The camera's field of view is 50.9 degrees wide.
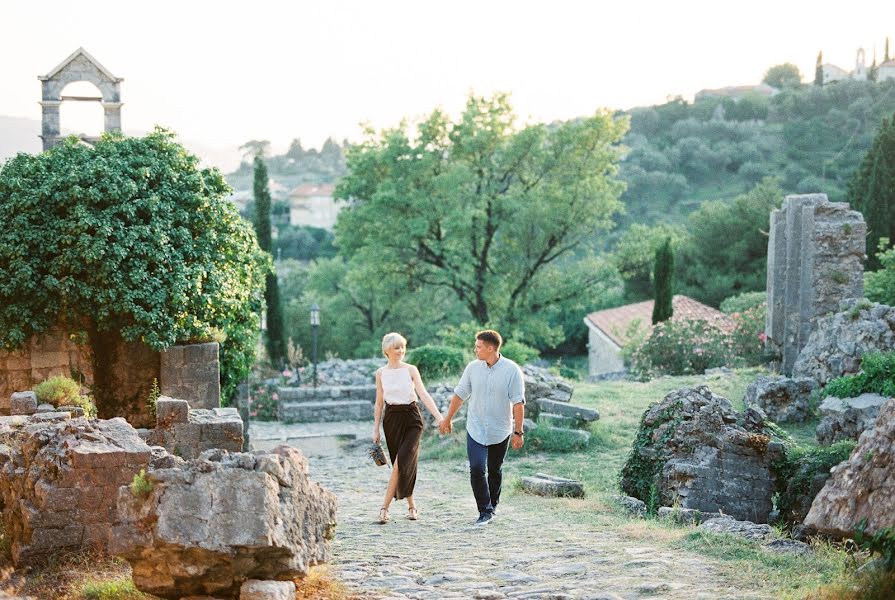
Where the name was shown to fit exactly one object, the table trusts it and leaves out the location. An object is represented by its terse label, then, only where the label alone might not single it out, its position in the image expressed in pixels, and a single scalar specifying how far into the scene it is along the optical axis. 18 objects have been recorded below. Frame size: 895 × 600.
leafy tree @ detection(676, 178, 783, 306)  38.28
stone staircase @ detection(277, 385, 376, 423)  20.22
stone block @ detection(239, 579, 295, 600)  5.05
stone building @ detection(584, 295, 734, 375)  29.70
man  8.26
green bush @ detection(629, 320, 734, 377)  21.17
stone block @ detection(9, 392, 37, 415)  9.91
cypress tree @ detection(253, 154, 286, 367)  27.72
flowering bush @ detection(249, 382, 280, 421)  20.69
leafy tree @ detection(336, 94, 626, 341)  30.27
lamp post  22.33
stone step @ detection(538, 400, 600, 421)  15.13
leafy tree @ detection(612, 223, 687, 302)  32.12
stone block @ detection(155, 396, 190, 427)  9.41
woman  8.48
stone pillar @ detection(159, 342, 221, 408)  13.12
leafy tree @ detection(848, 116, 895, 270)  31.28
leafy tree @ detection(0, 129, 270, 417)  12.59
